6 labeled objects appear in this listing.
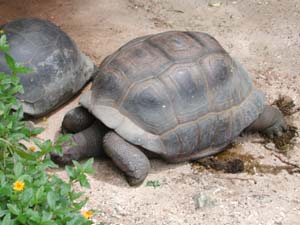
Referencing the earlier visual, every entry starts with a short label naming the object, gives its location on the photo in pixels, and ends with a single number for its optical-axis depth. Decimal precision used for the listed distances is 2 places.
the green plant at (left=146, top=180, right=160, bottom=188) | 6.68
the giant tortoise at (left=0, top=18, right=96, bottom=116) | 7.58
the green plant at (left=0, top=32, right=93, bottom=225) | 3.92
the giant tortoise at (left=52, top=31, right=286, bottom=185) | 6.80
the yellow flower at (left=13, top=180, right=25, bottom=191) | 3.89
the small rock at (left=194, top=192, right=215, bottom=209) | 6.26
